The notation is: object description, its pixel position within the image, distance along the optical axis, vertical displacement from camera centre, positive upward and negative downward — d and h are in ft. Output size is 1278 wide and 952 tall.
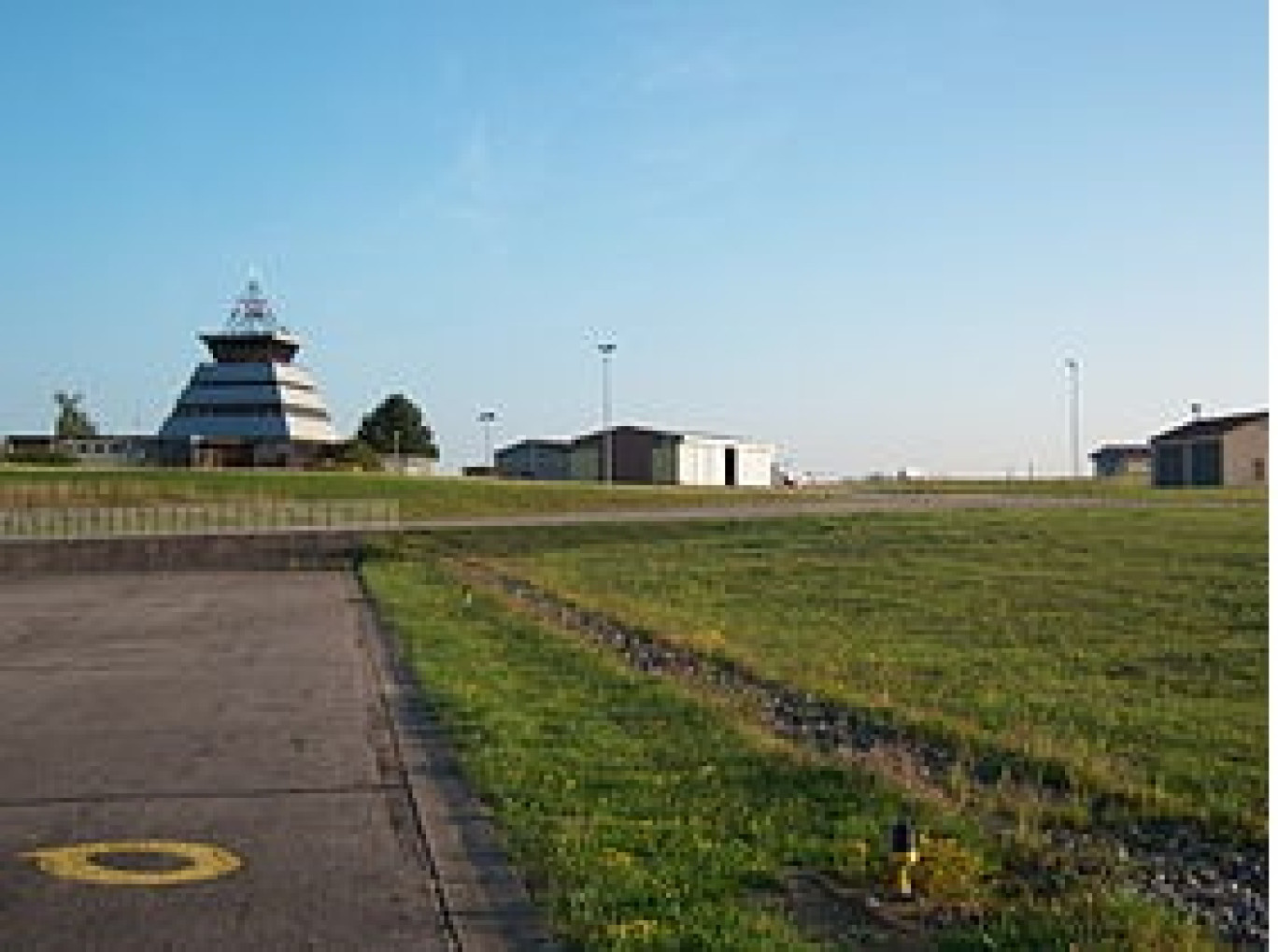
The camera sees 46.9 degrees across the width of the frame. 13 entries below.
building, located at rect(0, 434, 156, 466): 314.55 +10.80
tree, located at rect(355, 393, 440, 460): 362.74 +16.07
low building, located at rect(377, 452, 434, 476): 312.91 +6.46
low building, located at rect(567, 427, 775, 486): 325.01 +7.77
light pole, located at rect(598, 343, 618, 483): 280.76 +6.61
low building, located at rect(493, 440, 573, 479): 364.99 +8.54
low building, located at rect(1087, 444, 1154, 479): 467.11 +9.67
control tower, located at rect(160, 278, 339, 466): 306.35 +16.97
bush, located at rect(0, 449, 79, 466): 269.64 +7.00
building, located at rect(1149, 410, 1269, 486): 258.78 +6.62
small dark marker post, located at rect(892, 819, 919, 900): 20.88 -5.19
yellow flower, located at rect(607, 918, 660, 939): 18.94 -5.68
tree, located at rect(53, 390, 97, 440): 354.95 +18.22
